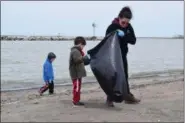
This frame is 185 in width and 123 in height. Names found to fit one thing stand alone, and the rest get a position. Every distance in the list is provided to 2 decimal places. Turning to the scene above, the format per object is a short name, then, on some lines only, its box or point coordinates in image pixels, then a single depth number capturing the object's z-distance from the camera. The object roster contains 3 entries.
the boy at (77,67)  9.24
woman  9.07
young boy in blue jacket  13.59
